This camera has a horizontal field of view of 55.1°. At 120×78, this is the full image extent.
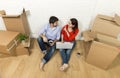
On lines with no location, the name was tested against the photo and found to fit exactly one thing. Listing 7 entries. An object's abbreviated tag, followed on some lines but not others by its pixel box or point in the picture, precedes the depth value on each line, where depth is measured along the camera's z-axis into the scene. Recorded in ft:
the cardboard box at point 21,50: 6.31
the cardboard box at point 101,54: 5.20
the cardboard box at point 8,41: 5.80
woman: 5.93
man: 6.20
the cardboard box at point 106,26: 5.59
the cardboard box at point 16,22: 6.21
